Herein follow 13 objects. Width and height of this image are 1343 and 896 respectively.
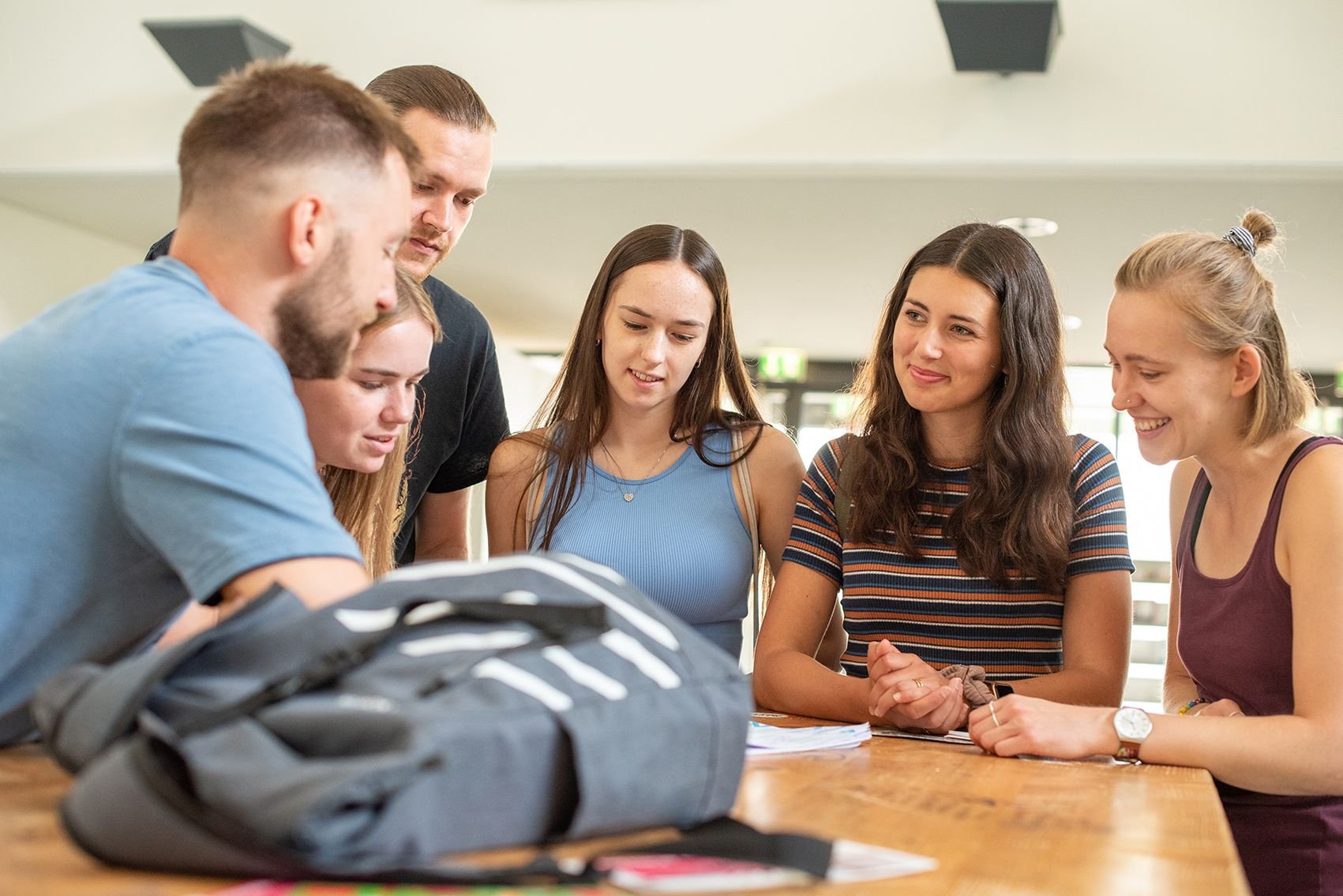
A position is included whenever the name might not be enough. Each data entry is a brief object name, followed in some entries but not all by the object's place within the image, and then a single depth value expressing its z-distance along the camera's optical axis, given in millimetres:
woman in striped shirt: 1854
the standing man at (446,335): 2121
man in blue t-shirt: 948
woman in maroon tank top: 1435
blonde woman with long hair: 1704
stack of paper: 1354
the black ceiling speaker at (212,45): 4387
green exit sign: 8984
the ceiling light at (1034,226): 5285
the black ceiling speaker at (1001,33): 3922
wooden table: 793
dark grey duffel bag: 697
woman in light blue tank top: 2164
